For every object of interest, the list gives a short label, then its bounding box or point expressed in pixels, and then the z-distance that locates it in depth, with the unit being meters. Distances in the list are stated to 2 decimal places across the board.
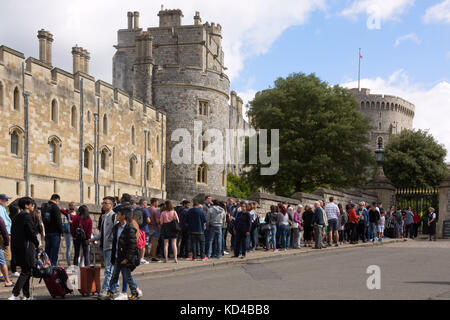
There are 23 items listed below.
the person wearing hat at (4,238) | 9.92
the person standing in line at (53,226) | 11.40
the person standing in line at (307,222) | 20.17
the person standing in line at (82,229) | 12.27
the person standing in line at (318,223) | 19.27
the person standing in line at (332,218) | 20.03
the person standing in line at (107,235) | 9.38
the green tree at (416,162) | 52.56
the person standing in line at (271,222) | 18.19
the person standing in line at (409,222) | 26.30
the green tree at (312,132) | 35.31
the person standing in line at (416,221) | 27.45
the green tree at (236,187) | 50.53
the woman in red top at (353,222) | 21.36
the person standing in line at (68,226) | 12.76
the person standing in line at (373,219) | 21.83
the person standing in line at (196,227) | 14.92
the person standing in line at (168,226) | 14.30
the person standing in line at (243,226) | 15.46
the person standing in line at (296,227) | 19.45
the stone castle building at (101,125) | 29.61
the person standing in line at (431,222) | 25.44
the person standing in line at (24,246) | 8.43
